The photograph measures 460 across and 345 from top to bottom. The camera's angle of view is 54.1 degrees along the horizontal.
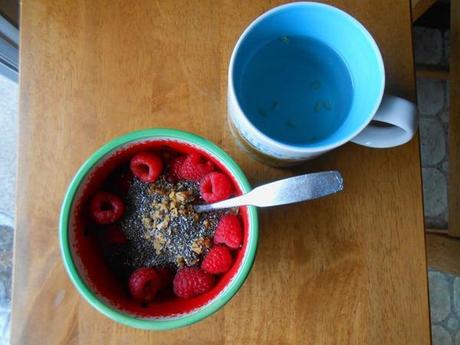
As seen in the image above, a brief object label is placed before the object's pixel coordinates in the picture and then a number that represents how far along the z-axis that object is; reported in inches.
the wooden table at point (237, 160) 21.2
